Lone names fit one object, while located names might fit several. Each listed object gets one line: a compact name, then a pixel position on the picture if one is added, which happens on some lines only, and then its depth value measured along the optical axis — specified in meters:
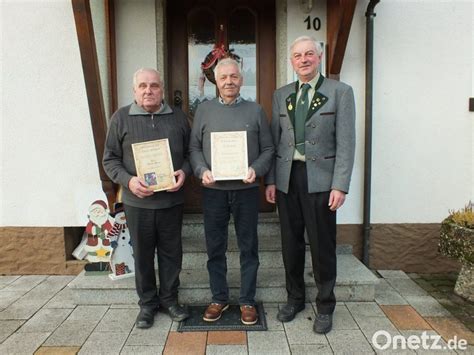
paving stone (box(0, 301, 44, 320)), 3.07
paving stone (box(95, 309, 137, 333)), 2.86
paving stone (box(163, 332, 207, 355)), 2.57
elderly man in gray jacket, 2.64
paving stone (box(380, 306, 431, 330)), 2.90
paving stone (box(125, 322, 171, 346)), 2.68
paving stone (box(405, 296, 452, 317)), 3.09
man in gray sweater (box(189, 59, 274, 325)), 2.72
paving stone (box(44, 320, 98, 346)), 2.70
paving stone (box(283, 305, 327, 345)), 2.69
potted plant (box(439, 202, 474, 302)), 3.29
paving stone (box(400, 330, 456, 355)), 2.59
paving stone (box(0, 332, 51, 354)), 2.61
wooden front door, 4.07
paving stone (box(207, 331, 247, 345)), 2.67
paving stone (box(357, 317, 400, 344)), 2.79
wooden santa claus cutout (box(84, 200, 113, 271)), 3.49
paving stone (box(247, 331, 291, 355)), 2.57
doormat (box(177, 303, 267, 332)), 2.83
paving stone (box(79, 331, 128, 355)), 2.59
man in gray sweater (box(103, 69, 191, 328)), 2.73
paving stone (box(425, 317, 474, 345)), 2.77
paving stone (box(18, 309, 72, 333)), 2.87
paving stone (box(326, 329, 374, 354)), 2.58
